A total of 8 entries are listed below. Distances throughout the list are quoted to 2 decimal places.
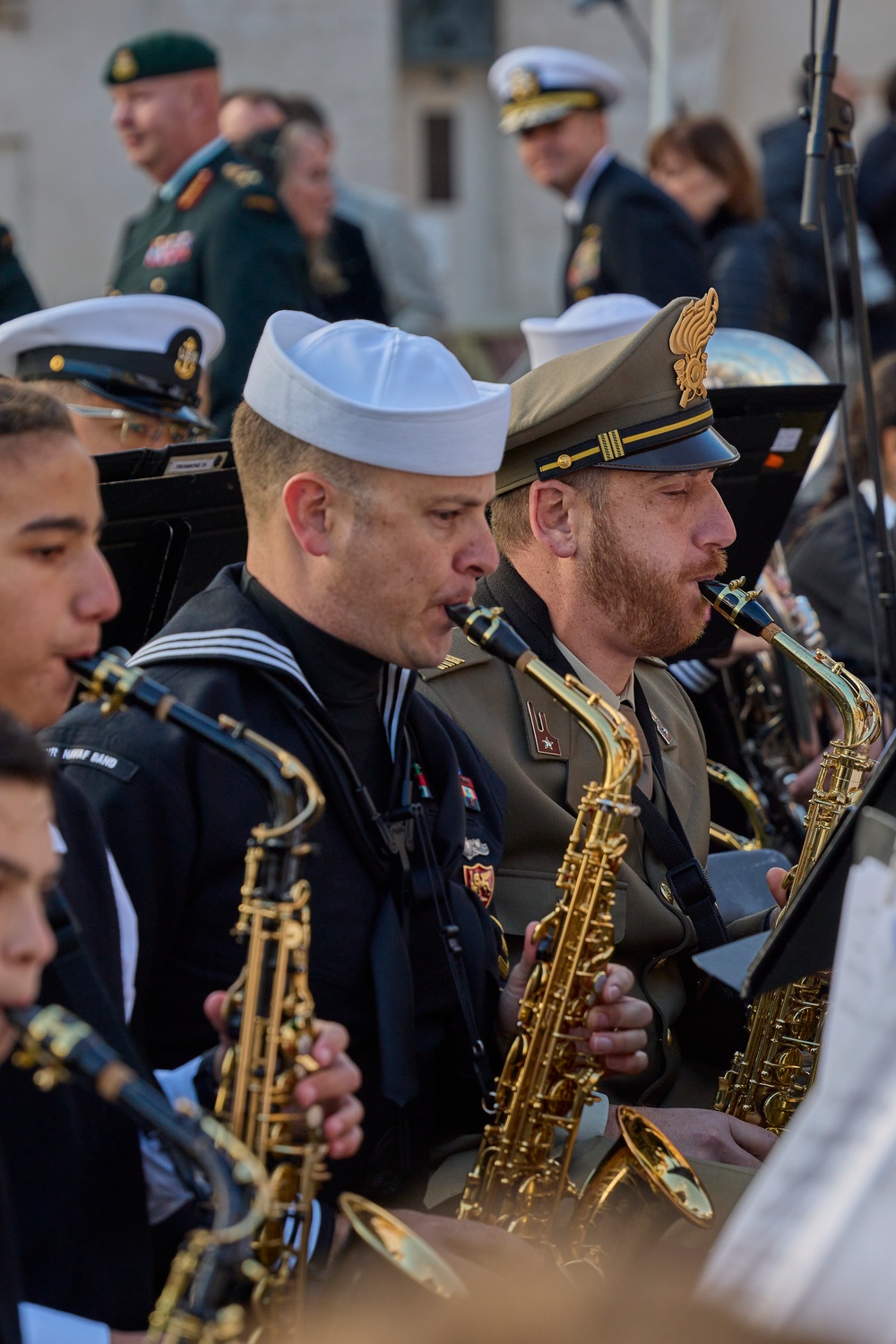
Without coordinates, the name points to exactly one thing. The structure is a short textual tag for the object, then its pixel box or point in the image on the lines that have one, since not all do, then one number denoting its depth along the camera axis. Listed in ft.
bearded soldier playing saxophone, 20.58
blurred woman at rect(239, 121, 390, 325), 45.70
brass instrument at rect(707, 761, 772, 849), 26.37
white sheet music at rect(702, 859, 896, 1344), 8.92
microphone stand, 24.49
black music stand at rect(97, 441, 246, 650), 18.56
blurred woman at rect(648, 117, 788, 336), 44.70
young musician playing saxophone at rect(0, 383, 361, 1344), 13.42
